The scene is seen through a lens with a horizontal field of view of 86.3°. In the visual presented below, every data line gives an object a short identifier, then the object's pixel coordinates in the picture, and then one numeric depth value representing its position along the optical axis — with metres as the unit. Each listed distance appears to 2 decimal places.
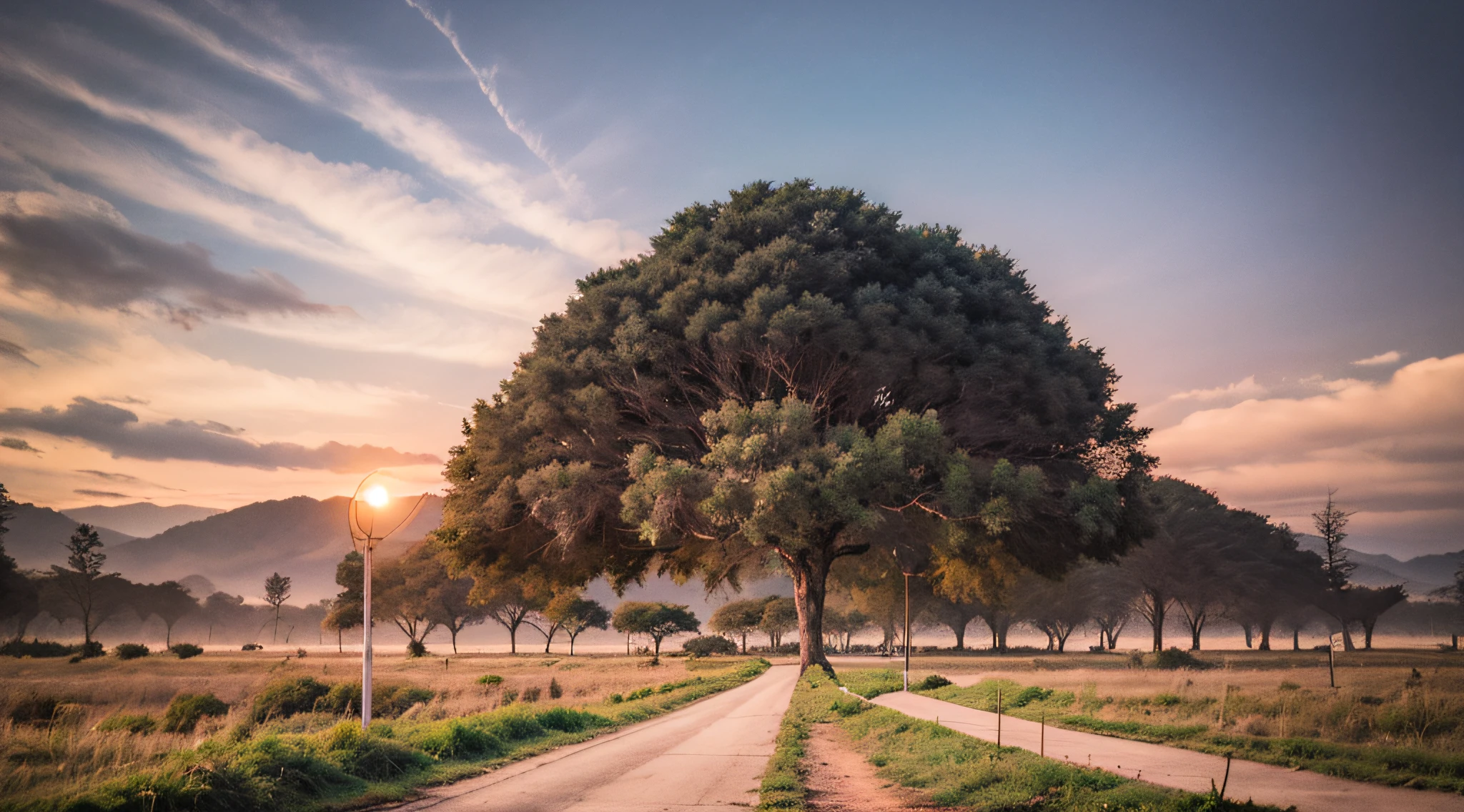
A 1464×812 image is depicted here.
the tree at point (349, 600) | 80.31
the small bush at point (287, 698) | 24.25
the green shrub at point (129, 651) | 68.19
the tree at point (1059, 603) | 82.06
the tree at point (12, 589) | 64.62
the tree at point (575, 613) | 81.94
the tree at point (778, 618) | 92.81
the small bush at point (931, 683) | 29.70
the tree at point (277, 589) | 138.49
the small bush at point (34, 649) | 70.81
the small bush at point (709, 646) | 81.44
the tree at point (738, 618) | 93.81
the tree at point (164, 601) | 127.66
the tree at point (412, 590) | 88.62
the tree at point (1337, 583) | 68.19
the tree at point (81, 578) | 96.69
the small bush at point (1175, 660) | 43.59
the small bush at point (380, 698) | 25.00
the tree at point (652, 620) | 83.94
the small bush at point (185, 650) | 73.94
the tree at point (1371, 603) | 69.00
